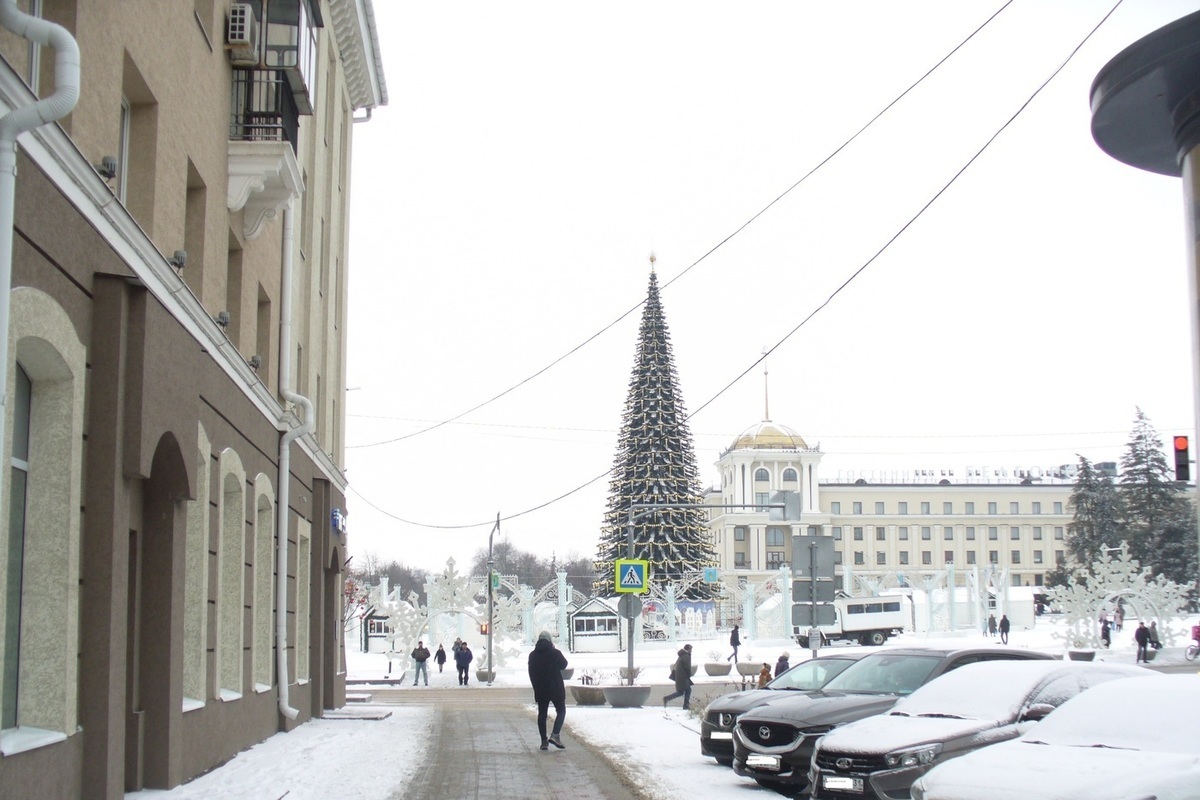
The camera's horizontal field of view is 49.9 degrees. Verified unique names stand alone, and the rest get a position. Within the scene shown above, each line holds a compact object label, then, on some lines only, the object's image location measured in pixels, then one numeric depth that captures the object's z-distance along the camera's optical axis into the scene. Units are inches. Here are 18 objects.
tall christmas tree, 2755.9
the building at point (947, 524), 5403.5
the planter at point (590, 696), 1182.3
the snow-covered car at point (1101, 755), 331.0
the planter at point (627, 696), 1134.4
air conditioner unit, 647.8
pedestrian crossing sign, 1139.3
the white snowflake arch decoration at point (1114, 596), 2065.7
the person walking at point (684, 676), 1059.3
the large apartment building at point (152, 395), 376.2
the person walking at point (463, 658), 1707.7
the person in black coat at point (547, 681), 732.7
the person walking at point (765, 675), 1118.1
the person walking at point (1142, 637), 1905.8
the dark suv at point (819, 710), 556.7
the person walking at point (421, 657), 1708.9
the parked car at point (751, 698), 640.4
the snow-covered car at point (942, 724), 461.7
